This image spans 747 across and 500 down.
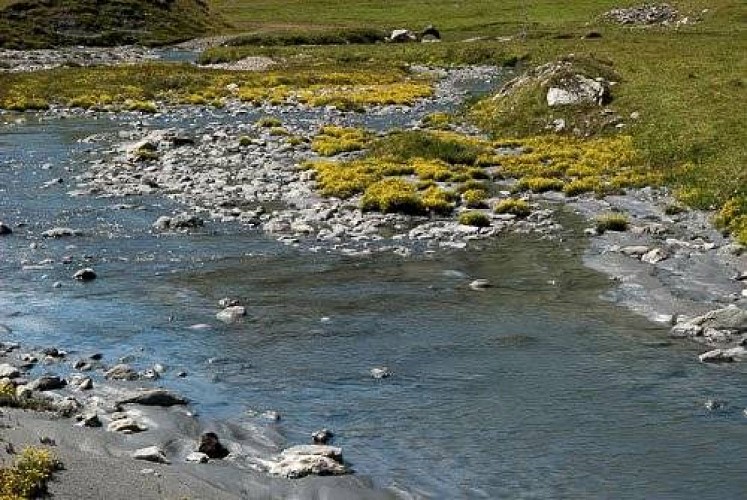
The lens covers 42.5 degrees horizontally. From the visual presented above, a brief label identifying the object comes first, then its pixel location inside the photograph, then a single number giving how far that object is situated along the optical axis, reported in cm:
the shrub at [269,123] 5322
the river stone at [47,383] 1596
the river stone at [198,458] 1359
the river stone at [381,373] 1698
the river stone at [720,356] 1717
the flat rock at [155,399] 1560
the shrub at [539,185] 3306
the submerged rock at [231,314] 2047
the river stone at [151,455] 1337
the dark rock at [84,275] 2364
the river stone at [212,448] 1385
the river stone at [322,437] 1435
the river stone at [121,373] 1682
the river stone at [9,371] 1650
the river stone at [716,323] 1848
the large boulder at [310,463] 1323
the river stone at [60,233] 2828
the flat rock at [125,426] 1443
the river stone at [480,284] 2242
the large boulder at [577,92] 4619
